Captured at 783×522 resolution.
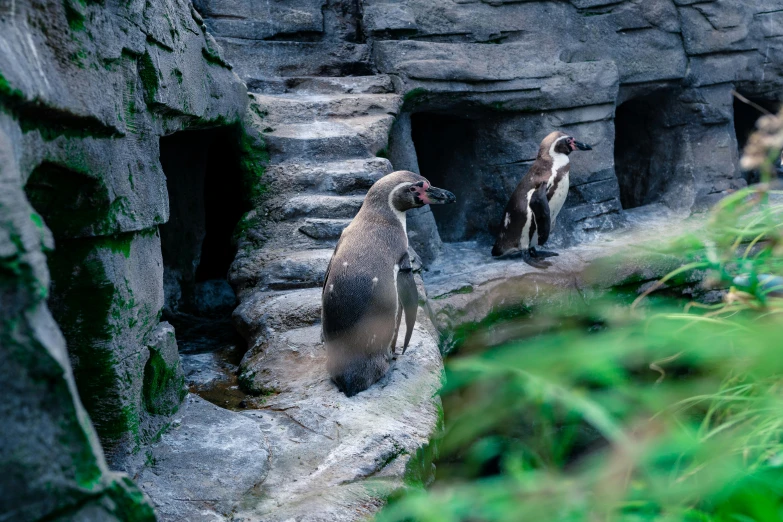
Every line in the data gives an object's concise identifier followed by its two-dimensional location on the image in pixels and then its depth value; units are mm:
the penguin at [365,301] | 3145
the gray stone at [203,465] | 2277
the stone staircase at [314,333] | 2473
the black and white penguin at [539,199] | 6035
